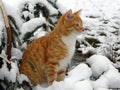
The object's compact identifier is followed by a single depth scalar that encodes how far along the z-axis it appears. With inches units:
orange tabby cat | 120.6
